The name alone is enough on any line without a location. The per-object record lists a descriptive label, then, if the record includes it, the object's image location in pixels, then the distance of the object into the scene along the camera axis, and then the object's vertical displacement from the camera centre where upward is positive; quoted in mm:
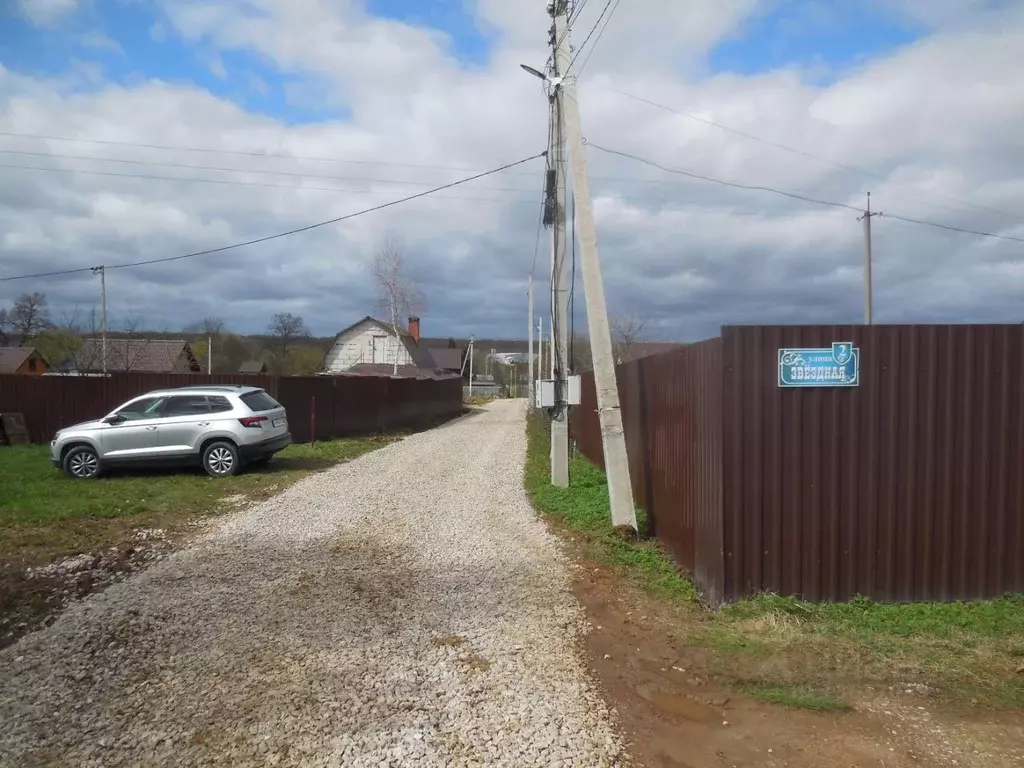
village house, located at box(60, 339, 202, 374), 43531 +699
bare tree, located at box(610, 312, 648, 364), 28912 +880
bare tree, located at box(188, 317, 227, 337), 74000 +3571
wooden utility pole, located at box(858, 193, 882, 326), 28703 +3532
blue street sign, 6004 +14
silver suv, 13867 -1195
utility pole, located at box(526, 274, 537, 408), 33816 +308
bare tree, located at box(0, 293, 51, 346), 70000 +4214
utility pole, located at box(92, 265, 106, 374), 39256 +2402
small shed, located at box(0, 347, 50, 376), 51309 +463
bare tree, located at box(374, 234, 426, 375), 44856 +2616
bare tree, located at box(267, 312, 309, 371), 84481 +3796
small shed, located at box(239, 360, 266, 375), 69325 +139
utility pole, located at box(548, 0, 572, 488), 12461 +793
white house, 65812 +1708
